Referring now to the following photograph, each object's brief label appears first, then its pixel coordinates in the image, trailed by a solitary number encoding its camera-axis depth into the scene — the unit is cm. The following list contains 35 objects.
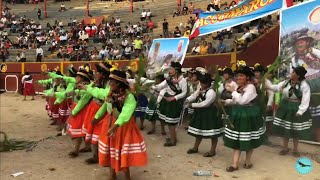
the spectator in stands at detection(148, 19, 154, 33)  2455
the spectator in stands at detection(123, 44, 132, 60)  1892
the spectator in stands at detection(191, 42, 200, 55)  1398
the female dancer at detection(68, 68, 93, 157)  706
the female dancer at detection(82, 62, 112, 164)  630
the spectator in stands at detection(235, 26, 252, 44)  1256
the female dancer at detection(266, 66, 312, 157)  689
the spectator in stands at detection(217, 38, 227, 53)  1330
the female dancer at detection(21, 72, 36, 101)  1820
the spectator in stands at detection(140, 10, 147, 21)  2729
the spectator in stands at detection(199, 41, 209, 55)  1371
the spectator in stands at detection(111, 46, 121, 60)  1980
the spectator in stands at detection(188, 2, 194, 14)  2406
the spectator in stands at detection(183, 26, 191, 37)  1680
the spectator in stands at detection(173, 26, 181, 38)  1781
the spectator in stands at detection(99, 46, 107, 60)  2039
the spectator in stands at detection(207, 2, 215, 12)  1692
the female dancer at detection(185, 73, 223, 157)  710
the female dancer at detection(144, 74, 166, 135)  897
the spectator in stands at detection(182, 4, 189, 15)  2466
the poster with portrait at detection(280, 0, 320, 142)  804
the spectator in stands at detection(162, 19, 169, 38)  2172
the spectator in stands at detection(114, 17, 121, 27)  2747
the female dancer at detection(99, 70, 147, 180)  525
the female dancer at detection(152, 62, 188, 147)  819
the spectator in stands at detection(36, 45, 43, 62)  2302
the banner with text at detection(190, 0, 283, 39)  956
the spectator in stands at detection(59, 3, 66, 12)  3644
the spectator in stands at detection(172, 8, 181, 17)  2514
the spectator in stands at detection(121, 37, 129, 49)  2120
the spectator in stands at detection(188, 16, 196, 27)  1888
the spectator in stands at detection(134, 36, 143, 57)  1938
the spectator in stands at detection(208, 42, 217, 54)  1353
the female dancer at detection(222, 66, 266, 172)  621
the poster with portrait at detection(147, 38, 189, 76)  1151
